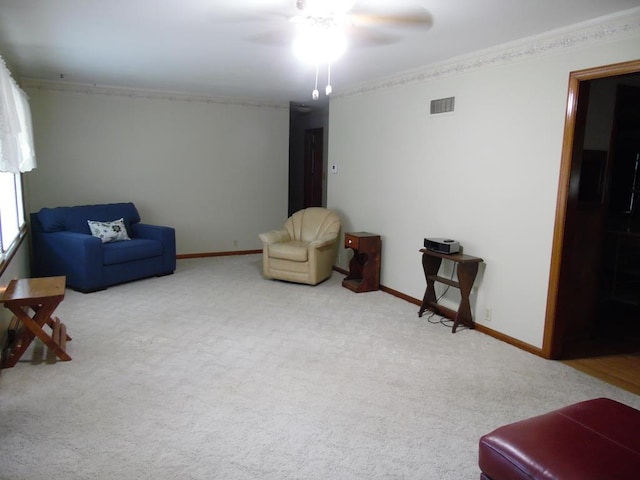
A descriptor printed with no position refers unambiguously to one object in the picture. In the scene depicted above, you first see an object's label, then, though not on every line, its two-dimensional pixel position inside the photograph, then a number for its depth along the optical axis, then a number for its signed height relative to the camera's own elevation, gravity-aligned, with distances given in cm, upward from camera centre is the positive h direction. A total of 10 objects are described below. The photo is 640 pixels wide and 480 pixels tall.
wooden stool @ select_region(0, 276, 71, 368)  291 -100
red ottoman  142 -92
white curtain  270 +22
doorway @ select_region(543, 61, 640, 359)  305 -51
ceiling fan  259 +98
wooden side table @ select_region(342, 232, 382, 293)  489 -95
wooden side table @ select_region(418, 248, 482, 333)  369 -93
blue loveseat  469 -93
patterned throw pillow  513 -76
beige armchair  509 -91
